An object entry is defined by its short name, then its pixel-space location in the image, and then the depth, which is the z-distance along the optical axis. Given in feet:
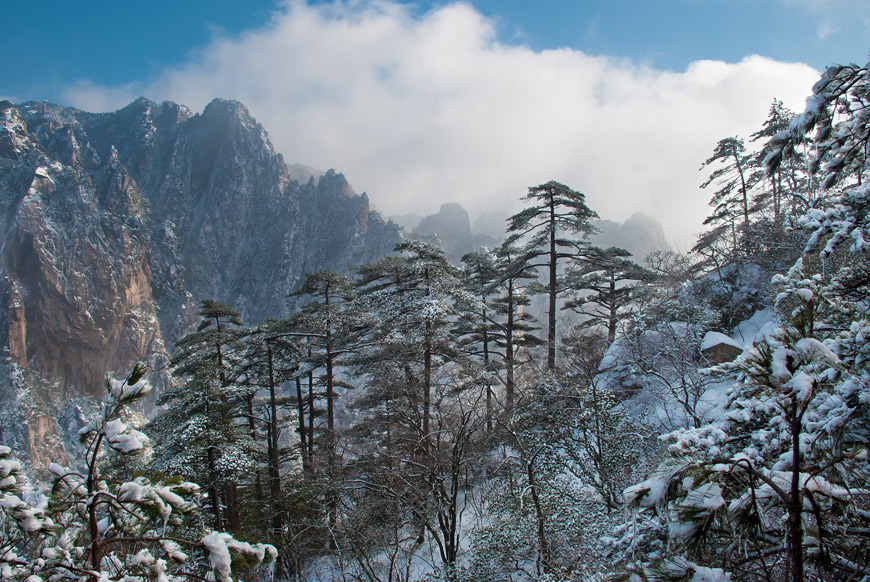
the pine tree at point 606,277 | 54.75
